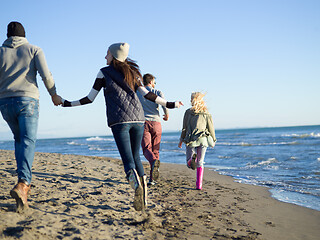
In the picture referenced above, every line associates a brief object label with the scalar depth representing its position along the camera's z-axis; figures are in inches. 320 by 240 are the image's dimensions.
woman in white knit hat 118.6
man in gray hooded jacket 111.4
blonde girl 198.1
